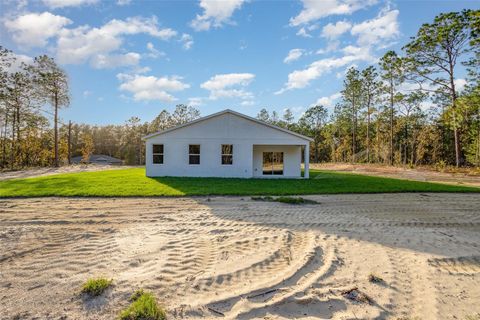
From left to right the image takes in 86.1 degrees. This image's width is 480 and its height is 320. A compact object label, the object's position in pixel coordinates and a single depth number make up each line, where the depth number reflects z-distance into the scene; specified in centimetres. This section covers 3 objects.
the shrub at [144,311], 263
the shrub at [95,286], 306
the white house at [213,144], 1656
